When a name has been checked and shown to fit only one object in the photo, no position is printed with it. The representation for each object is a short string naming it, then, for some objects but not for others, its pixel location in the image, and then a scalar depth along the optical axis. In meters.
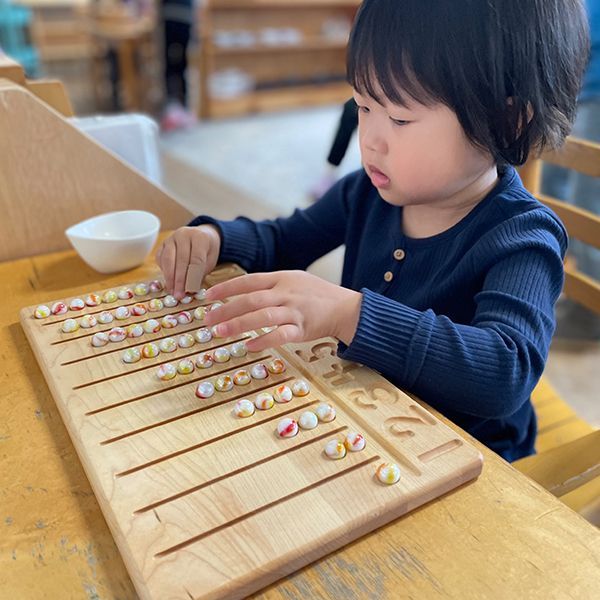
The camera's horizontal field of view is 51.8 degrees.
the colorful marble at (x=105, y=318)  0.69
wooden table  0.42
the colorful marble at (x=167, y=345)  0.64
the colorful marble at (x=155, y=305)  0.73
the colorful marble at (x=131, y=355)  0.62
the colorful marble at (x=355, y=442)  0.51
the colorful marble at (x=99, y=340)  0.65
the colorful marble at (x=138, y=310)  0.72
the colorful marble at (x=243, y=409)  0.54
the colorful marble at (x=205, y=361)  0.62
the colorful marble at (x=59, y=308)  0.71
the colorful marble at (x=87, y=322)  0.69
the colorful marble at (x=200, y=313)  0.71
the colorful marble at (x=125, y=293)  0.75
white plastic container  1.07
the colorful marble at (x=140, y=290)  0.77
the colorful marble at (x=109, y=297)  0.74
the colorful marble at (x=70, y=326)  0.67
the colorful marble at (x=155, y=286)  0.78
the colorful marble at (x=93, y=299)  0.73
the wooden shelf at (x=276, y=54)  4.59
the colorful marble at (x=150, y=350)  0.63
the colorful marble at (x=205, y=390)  0.57
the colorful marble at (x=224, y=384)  0.58
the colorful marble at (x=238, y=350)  0.63
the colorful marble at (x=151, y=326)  0.68
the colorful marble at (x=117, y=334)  0.66
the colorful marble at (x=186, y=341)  0.65
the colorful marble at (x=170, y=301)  0.74
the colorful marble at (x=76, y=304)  0.72
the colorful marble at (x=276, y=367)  0.61
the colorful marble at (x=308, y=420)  0.53
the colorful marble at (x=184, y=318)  0.70
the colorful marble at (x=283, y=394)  0.56
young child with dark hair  0.61
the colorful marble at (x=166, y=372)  0.59
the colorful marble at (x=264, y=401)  0.55
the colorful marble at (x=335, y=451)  0.50
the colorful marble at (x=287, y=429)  0.52
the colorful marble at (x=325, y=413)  0.54
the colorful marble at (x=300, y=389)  0.57
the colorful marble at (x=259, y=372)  0.60
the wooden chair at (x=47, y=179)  0.86
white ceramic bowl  0.84
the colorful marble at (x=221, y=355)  0.62
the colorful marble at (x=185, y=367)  0.61
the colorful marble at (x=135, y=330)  0.67
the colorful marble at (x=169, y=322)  0.69
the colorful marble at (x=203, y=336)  0.66
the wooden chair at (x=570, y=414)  0.67
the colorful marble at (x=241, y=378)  0.59
